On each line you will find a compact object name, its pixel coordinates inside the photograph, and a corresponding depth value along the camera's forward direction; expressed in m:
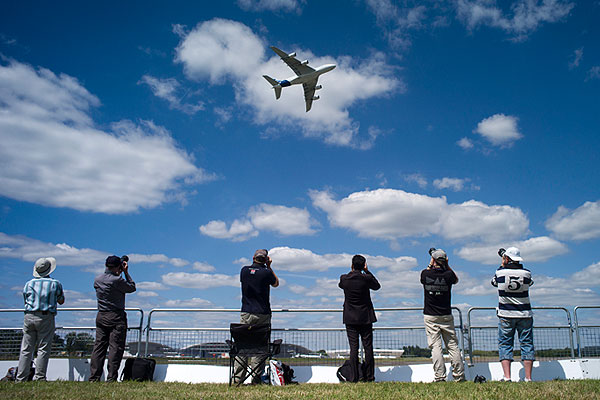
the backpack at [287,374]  7.93
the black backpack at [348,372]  7.84
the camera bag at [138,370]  8.09
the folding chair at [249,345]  7.59
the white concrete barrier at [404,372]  8.30
